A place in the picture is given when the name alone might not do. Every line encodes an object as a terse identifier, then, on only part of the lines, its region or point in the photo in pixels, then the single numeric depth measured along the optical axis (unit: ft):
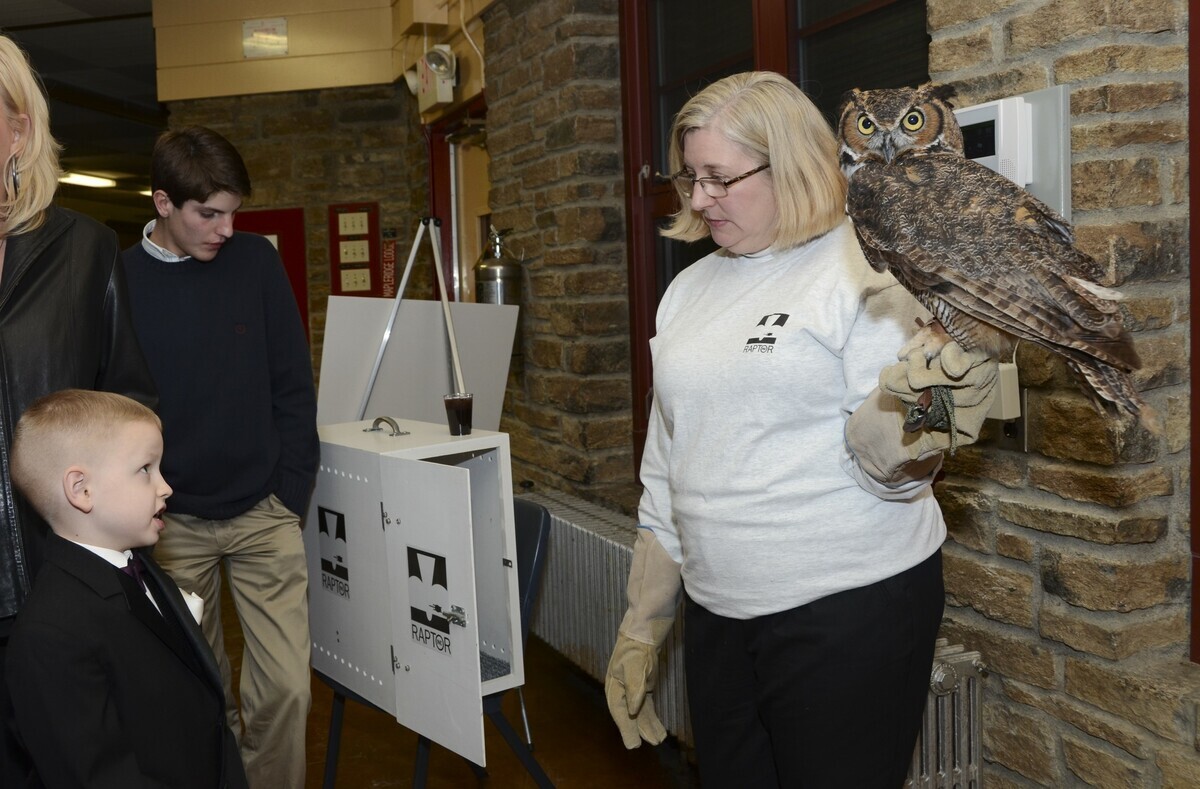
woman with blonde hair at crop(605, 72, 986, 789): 4.39
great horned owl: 3.01
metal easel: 10.32
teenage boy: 7.59
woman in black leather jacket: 4.75
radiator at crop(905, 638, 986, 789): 6.83
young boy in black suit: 4.31
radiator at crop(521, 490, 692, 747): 9.51
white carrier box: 7.16
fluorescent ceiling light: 29.27
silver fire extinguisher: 13.61
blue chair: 8.05
